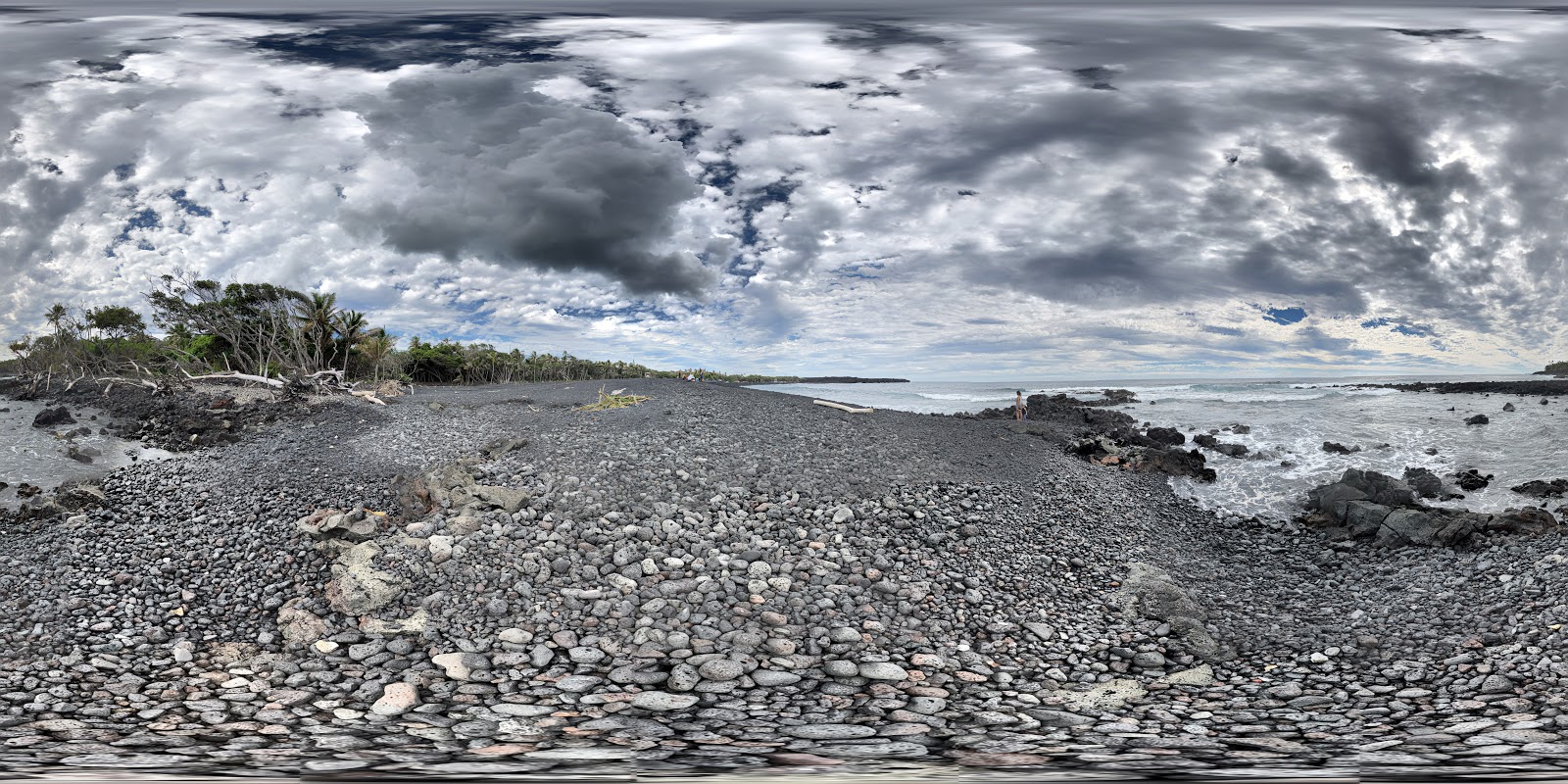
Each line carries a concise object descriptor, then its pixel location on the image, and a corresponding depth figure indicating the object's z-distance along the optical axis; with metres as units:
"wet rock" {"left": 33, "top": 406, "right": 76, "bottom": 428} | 13.94
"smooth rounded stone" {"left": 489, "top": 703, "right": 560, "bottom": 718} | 3.45
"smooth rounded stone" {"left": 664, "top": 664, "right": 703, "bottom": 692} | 3.89
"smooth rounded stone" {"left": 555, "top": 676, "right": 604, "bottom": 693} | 3.84
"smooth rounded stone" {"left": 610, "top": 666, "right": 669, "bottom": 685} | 3.97
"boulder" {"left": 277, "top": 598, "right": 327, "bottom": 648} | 4.54
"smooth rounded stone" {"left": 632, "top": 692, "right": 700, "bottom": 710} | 3.59
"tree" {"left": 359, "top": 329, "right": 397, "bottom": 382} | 22.91
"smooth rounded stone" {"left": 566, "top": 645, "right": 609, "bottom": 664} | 4.24
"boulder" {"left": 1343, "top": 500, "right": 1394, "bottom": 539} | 8.66
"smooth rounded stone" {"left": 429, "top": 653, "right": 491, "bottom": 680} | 4.01
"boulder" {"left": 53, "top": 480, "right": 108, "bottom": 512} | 7.66
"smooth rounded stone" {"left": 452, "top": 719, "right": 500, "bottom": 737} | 3.06
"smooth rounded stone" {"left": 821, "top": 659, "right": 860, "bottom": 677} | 4.15
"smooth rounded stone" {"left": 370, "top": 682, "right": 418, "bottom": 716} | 3.49
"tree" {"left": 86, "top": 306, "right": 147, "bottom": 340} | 20.52
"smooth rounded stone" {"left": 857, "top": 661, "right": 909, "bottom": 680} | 4.15
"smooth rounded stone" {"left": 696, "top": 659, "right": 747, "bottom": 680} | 4.02
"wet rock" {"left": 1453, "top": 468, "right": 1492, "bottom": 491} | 11.83
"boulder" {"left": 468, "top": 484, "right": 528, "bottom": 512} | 6.66
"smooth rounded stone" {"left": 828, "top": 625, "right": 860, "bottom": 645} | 4.62
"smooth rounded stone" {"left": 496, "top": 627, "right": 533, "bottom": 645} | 4.44
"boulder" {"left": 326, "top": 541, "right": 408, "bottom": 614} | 4.91
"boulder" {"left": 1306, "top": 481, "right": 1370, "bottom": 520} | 9.71
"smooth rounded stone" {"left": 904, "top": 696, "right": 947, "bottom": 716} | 3.64
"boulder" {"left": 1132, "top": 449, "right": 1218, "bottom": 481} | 12.59
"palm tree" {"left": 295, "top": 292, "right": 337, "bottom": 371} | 18.53
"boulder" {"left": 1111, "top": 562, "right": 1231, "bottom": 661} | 5.04
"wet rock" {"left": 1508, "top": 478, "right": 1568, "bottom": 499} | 10.70
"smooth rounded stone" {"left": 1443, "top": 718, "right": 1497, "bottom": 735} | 2.91
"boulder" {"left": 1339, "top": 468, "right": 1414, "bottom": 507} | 9.28
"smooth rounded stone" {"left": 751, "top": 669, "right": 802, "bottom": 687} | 4.00
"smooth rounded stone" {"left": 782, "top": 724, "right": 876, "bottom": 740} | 3.12
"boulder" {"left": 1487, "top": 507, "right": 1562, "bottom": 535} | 7.49
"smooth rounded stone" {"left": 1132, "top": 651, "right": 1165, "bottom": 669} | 4.69
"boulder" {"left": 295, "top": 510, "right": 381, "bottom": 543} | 6.07
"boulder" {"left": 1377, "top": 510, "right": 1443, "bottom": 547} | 7.89
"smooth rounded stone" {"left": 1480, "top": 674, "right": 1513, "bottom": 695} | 3.80
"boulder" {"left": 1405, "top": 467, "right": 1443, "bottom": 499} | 11.37
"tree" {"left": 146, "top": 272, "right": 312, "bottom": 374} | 15.67
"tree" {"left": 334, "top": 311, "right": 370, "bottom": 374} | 19.64
